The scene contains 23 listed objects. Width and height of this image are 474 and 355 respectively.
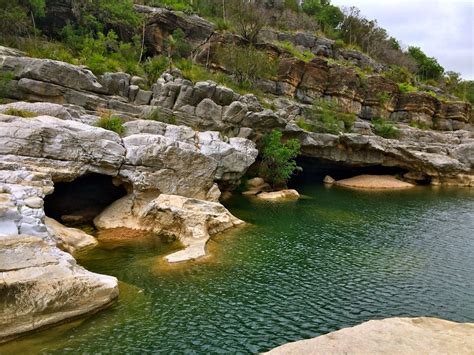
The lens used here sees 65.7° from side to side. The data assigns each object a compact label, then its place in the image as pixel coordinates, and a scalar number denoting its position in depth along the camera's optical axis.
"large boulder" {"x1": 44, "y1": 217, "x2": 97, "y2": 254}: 17.97
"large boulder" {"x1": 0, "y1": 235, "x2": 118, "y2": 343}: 10.78
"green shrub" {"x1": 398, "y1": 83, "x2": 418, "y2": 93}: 61.03
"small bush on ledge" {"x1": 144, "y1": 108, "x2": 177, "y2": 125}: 30.98
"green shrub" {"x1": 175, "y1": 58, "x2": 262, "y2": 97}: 42.72
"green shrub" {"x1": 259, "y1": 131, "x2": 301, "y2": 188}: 37.34
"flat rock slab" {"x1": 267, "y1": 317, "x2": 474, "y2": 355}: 8.46
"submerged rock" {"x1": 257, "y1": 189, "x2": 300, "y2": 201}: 35.72
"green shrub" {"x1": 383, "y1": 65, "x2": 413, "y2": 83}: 67.62
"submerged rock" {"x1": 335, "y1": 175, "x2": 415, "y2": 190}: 47.72
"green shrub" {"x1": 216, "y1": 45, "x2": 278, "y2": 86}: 46.97
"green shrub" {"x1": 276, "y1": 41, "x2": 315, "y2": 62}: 59.34
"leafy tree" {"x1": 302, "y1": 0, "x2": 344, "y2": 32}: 80.31
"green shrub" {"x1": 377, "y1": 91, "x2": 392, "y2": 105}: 57.59
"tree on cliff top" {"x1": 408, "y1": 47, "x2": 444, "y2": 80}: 80.25
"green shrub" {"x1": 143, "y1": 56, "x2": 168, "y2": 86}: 40.56
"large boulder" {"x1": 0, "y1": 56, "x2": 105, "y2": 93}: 29.55
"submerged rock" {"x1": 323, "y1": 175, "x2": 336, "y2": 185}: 51.90
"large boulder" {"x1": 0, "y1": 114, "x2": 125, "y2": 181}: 18.78
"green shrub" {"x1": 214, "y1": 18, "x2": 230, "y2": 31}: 58.13
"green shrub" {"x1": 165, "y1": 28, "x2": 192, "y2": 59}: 49.95
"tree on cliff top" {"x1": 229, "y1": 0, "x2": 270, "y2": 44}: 57.28
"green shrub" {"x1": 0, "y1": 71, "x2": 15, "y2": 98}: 27.88
